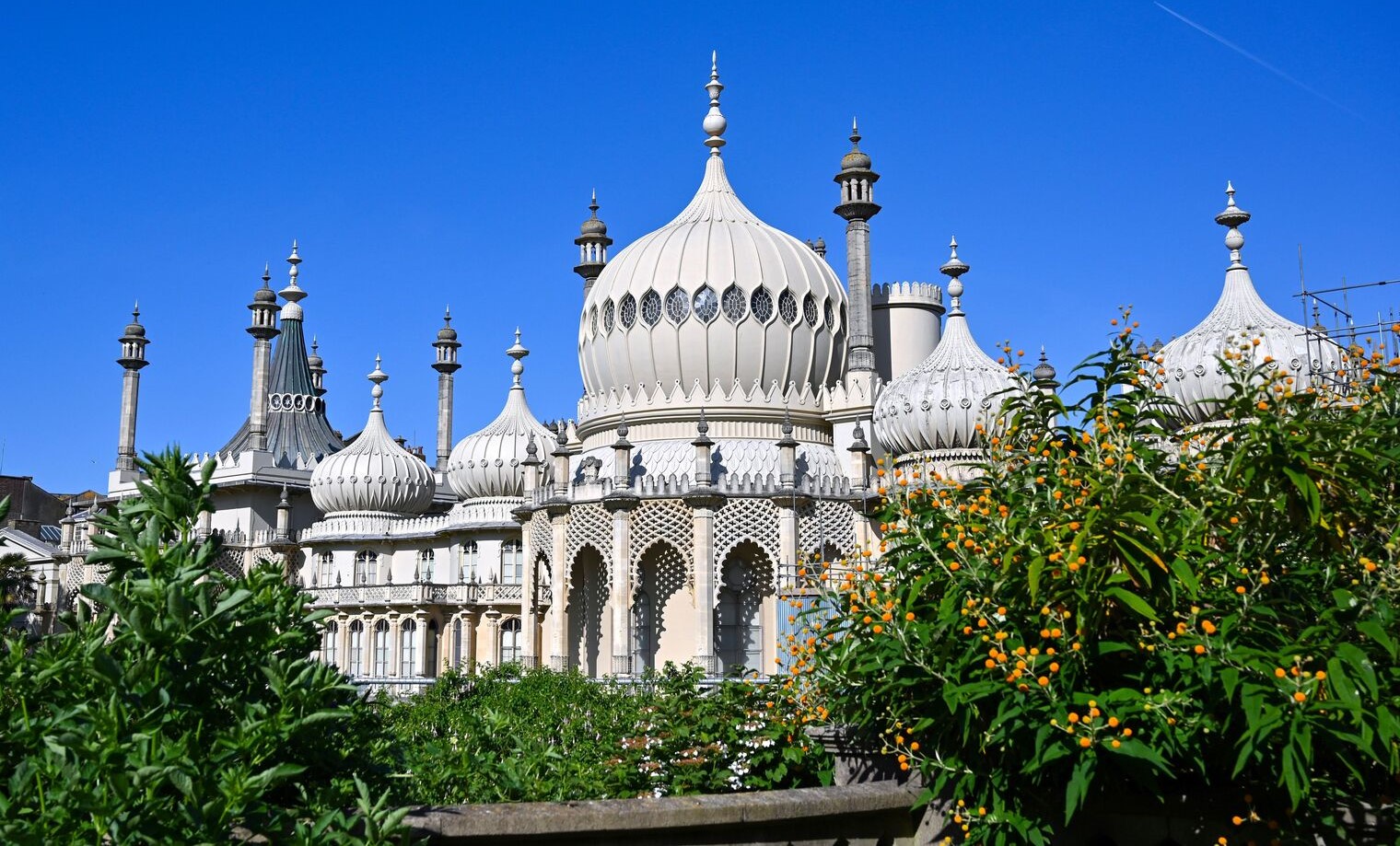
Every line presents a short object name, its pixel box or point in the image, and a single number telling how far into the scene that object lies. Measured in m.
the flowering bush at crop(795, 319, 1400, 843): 6.45
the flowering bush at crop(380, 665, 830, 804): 8.76
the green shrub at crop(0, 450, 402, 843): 4.76
